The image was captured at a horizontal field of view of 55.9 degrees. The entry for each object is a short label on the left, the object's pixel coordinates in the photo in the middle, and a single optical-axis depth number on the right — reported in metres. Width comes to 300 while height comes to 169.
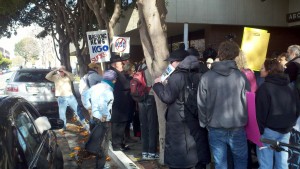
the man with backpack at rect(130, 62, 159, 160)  4.82
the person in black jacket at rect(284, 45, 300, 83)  3.80
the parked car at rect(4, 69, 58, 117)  8.35
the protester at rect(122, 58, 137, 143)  5.33
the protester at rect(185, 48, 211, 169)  3.30
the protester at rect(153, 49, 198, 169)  3.25
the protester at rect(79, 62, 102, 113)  6.27
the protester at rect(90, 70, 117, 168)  4.21
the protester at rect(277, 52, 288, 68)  4.45
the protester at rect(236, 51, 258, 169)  3.89
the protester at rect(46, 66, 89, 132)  7.21
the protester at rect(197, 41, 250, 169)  3.06
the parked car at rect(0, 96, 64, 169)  2.03
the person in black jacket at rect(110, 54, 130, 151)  5.08
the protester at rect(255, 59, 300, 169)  3.07
